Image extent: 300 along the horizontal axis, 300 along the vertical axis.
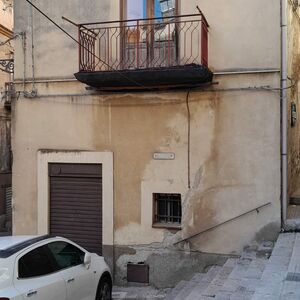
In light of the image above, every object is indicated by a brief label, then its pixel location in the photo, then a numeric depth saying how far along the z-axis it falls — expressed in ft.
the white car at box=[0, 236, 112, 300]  18.95
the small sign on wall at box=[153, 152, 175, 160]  33.55
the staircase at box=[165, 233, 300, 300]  20.65
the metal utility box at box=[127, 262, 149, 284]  34.06
